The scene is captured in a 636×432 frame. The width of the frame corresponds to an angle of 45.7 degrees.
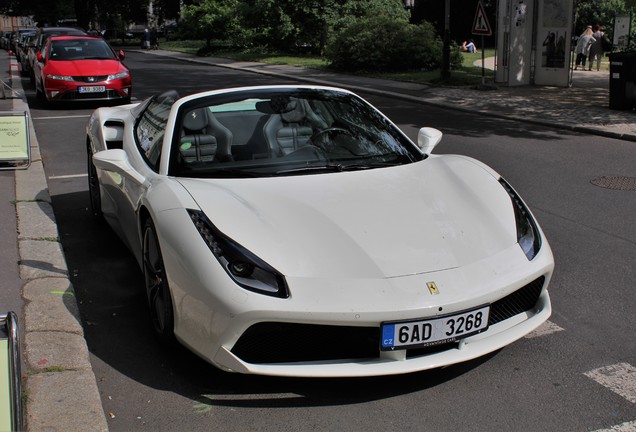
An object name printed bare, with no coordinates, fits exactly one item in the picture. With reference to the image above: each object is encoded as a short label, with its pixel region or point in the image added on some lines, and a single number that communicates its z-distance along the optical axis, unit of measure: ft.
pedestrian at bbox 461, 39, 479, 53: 127.75
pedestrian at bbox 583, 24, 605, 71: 83.59
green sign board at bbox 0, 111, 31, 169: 29.45
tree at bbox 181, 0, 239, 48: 135.03
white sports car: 11.29
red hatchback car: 52.60
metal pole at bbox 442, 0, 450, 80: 67.87
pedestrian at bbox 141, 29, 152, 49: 161.68
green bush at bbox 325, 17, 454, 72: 83.30
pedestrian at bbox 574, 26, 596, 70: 85.51
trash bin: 47.06
